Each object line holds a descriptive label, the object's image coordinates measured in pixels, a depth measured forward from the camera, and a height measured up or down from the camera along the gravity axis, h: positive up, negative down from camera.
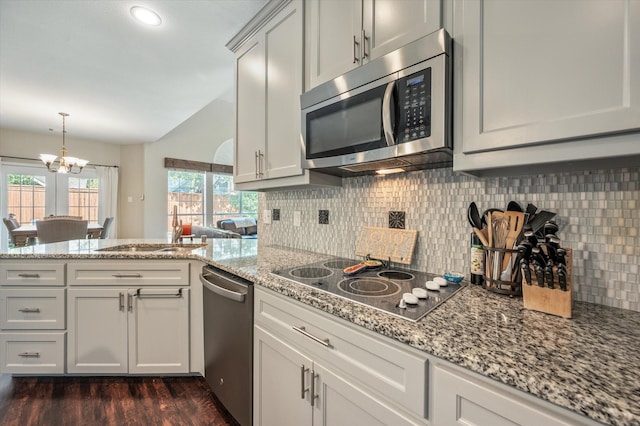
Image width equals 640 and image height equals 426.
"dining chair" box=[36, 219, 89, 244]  4.01 -0.30
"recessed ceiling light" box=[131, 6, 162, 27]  2.03 +1.46
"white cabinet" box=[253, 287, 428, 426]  0.74 -0.52
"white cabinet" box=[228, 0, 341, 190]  1.56 +0.70
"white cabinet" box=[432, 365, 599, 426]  0.52 -0.39
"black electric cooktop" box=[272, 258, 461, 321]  0.88 -0.30
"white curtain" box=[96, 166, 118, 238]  5.93 +0.35
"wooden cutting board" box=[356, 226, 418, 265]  1.36 -0.16
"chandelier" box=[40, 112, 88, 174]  4.20 +0.74
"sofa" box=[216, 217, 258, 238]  6.62 -0.36
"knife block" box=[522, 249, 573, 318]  0.80 -0.25
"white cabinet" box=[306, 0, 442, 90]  1.04 +0.77
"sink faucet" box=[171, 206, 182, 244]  2.43 -0.18
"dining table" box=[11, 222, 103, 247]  4.15 -0.39
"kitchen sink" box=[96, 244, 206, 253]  2.24 -0.31
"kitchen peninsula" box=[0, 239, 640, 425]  0.49 -0.30
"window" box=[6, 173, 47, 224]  5.08 +0.23
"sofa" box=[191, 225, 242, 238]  4.61 -0.38
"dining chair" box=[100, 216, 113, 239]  4.96 -0.34
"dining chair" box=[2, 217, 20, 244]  4.16 -0.27
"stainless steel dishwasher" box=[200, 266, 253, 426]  1.33 -0.68
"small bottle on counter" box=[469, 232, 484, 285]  1.09 -0.19
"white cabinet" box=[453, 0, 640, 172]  0.67 +0.36
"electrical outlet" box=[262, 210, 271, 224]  2.30 -0.04
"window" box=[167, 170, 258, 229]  6.22 +0.32
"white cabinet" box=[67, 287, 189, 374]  1.81 -0.79
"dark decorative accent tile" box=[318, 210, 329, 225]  1.82 -0.04
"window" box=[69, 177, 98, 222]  5.70 +0.24
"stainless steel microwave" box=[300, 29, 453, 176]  0.95 +0.39
